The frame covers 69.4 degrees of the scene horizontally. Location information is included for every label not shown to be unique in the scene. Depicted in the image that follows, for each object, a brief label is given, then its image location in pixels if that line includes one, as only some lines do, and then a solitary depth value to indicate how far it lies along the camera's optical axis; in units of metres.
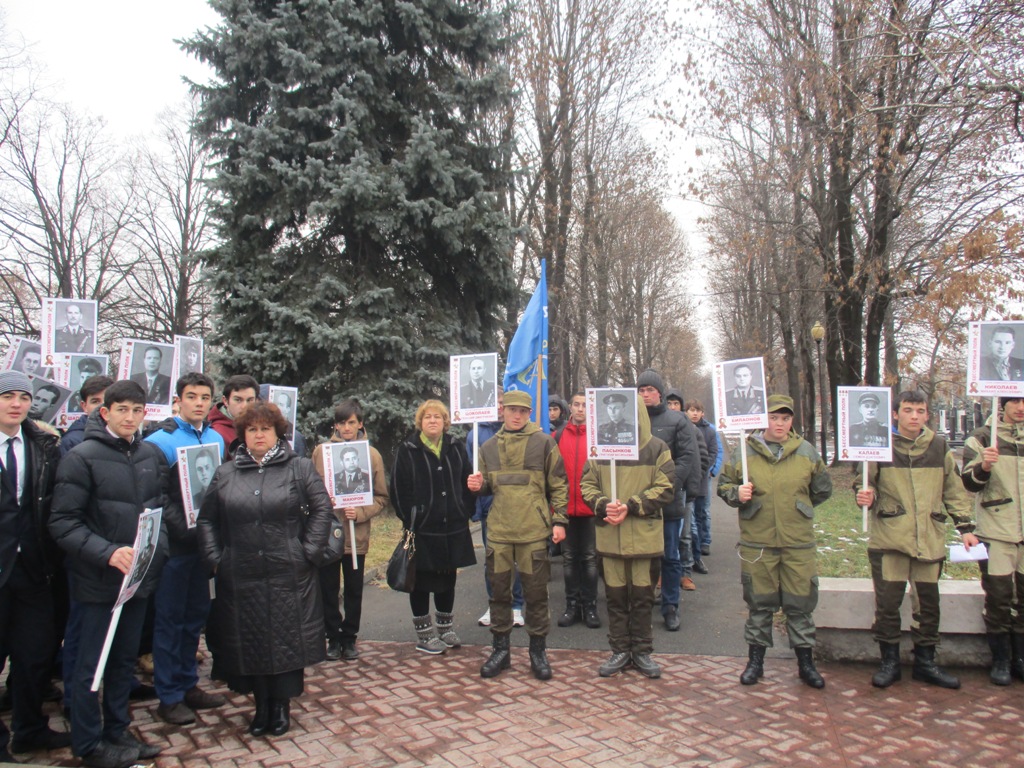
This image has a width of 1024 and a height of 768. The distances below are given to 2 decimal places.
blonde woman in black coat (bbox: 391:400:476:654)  5.95
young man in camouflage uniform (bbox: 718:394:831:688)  5.29
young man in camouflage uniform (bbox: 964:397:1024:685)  5.29
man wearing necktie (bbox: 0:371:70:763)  4.03
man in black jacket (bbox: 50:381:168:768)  4.01
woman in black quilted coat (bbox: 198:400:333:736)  4.42
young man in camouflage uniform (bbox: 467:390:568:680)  5.61
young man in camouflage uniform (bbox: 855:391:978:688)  5.23
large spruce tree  12.00
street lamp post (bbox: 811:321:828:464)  21.70
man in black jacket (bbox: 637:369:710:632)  6.70
